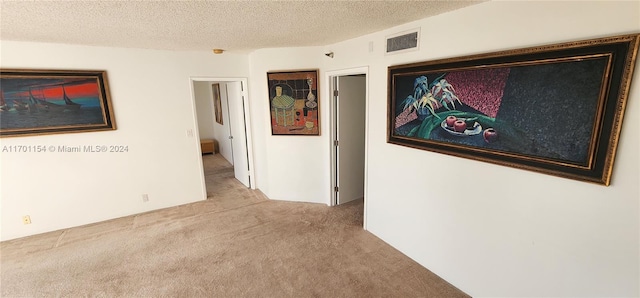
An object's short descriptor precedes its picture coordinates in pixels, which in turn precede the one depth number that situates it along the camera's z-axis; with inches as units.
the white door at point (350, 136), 140.6
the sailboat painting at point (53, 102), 111.8
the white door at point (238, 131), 167.7
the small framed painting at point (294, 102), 140.1
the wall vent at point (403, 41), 88.4
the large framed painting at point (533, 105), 51.1
